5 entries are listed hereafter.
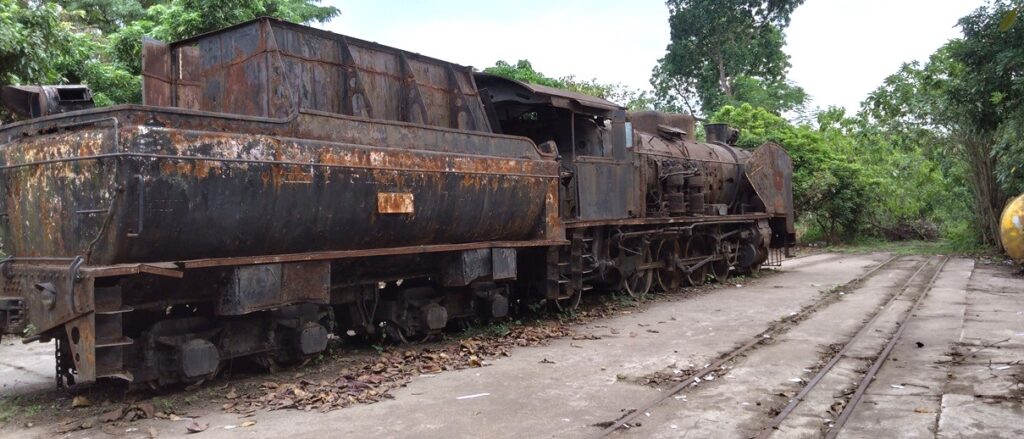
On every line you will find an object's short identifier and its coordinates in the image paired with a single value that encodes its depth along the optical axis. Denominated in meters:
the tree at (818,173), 25.11
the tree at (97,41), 8.89
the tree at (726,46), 36.00
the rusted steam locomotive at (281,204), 4.99
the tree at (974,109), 11.61
